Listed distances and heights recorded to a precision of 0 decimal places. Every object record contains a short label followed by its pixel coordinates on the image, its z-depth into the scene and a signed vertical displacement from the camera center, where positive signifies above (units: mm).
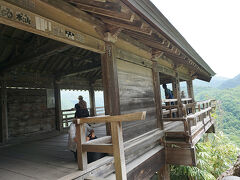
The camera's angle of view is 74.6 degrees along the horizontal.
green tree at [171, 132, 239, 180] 5738 -2768
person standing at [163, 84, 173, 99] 7313 +187
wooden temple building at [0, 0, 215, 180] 2530 +618
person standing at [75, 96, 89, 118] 3719 -135
